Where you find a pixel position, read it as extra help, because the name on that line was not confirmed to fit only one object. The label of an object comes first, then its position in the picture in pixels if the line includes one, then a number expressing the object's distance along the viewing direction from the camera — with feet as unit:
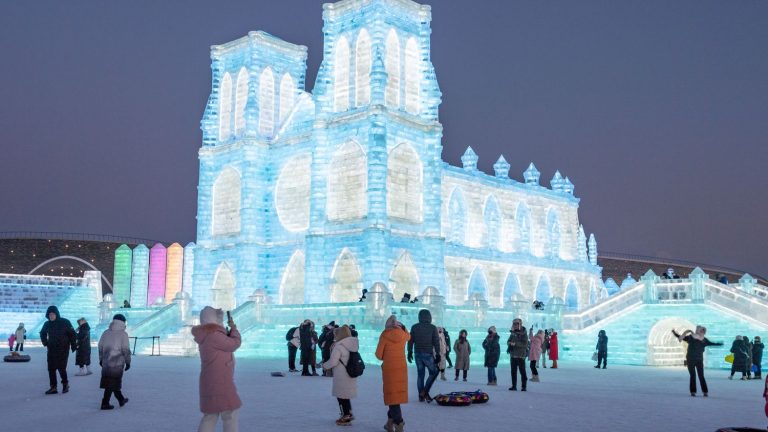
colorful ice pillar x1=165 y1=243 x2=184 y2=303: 151.94
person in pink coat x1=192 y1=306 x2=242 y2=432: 26.91
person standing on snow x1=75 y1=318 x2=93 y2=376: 65.05
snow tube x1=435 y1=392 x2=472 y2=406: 45.27
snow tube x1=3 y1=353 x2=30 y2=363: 80.28
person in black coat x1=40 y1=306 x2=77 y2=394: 48.24
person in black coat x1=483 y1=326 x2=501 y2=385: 62.34
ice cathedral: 120.26
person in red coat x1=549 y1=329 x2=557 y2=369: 88.43
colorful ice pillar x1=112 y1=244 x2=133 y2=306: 150.92
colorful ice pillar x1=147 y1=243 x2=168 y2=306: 151.53
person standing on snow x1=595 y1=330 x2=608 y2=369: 91.97
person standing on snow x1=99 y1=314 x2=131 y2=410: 40.78
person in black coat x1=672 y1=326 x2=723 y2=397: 53.72
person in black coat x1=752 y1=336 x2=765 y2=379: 80.94
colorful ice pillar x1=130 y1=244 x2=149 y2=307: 150.41
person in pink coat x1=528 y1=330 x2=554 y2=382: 66.95
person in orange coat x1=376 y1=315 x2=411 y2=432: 34.17
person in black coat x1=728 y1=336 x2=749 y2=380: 77.10
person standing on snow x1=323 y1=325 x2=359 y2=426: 35.55
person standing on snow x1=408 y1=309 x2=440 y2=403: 47.21
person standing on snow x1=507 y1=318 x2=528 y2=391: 55.72
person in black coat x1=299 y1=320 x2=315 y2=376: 69.15
